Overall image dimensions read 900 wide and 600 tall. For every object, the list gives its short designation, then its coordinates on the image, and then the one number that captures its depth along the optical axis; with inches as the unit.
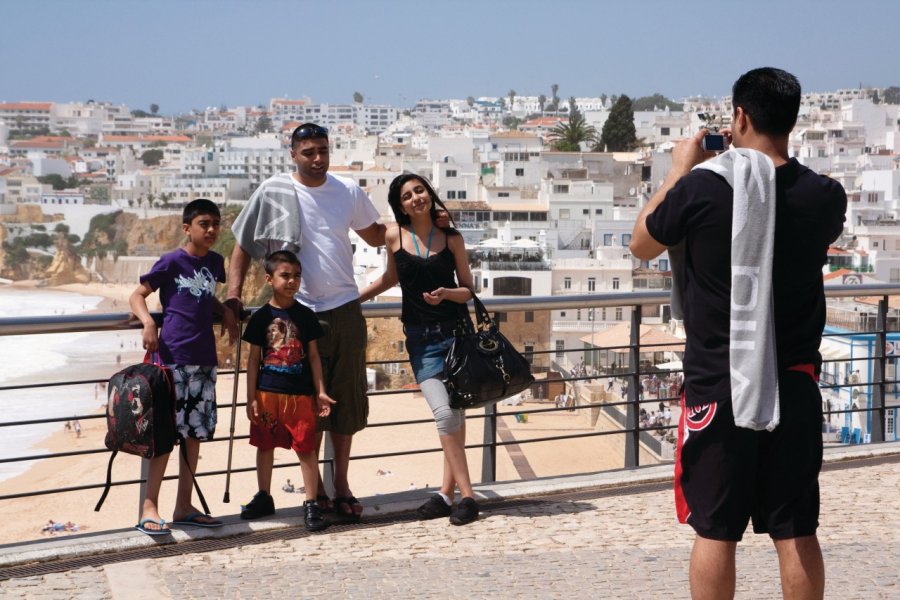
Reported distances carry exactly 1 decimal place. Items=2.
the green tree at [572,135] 3971.5
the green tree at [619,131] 3905.0
